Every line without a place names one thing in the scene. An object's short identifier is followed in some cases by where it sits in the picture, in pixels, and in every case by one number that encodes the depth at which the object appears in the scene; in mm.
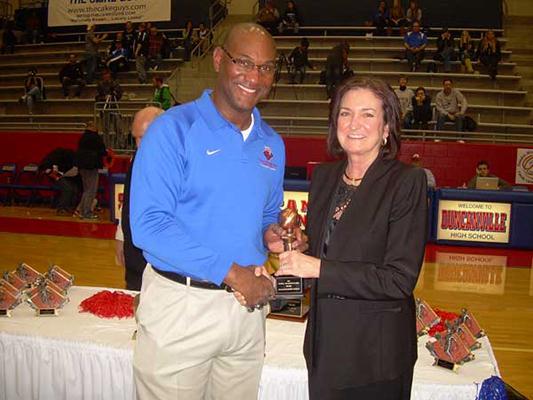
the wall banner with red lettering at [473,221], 8953
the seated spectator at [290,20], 17031
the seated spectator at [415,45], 15008
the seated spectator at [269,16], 16469
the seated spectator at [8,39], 19281
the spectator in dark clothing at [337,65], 13875
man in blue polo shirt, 1764
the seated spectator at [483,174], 9836
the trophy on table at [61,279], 3326
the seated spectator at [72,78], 16781
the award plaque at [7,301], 3027
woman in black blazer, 1806
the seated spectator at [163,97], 12680
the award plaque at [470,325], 2822
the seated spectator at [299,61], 15227
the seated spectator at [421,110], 12797
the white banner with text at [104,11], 17141
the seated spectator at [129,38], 16891
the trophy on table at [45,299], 3033
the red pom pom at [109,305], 3039
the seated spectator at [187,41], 16516
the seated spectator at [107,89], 14898
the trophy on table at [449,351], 2502
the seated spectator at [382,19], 16531
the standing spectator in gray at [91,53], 16469
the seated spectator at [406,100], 13086
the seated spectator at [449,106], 12977
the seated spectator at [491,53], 14633
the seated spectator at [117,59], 16859
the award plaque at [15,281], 3195
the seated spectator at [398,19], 16438
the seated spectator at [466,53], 14922
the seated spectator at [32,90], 16328
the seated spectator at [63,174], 11906
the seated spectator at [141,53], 16234
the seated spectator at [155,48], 16516
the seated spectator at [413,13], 16188
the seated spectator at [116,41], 17016
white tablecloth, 2508
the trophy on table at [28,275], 3354
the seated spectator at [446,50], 14938
